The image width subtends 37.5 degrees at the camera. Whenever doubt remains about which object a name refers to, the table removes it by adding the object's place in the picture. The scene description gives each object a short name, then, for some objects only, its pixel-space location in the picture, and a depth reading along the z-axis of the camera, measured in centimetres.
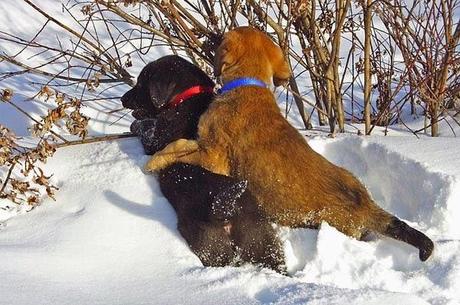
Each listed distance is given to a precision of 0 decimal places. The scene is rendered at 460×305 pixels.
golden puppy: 376
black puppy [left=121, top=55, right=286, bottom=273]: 361
